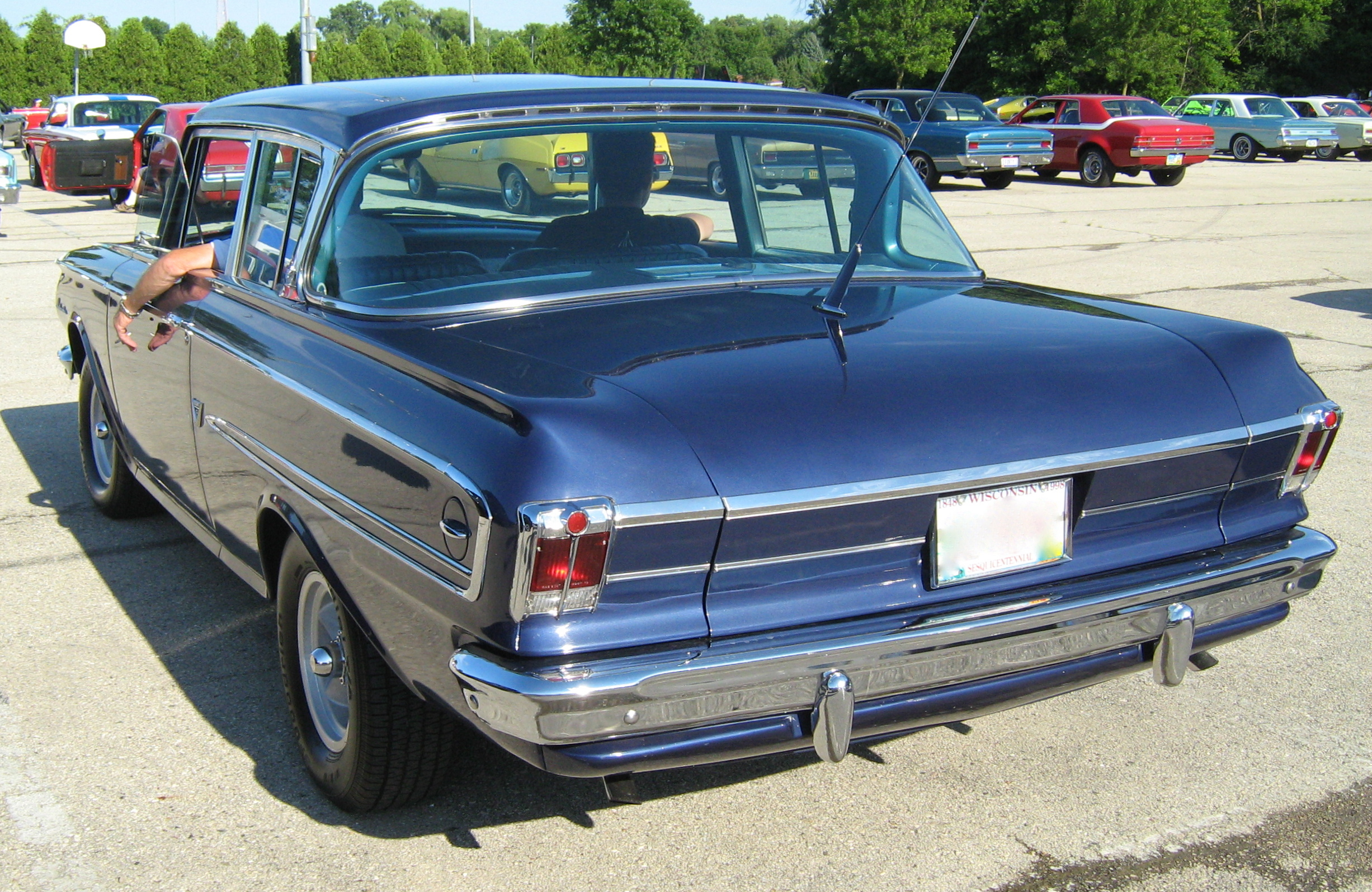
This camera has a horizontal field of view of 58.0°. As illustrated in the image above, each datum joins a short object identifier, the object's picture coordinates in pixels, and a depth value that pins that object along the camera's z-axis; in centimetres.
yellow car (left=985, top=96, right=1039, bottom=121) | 2784
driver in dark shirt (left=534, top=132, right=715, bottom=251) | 327
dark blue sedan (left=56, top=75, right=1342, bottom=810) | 225
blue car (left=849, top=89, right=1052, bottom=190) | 2053
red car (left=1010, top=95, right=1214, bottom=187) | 2145
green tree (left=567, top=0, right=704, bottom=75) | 4409
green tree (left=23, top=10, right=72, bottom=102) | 3812
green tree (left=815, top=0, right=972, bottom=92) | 4144
